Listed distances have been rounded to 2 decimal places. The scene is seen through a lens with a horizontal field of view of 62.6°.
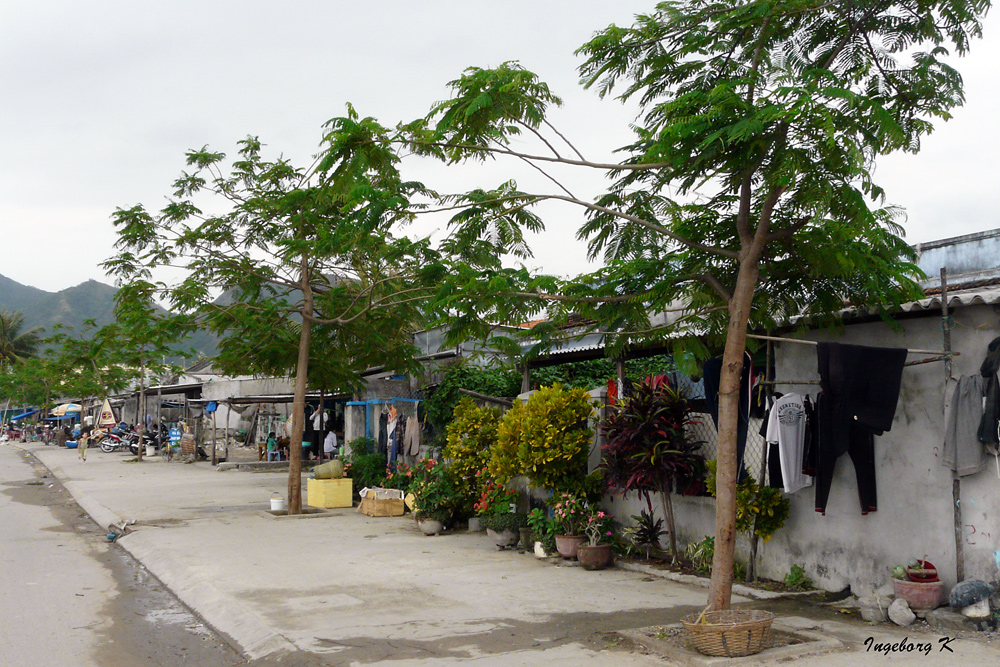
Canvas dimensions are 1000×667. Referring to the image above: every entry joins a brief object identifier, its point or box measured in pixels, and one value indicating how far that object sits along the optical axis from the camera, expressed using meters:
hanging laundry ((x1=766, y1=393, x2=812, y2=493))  8.02
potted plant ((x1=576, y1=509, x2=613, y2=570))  9.94
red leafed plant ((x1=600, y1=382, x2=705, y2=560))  9.30
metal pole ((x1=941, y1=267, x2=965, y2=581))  6.79
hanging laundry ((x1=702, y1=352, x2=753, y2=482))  8.81
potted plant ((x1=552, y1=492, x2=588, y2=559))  10.27
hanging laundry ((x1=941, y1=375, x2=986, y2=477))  6.70
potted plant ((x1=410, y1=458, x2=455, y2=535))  13.04
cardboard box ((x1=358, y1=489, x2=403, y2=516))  15.66
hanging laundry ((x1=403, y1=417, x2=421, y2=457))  16.30
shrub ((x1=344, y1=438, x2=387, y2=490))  17.44
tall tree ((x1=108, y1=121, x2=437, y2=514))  14.65
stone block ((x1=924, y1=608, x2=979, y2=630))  6.50
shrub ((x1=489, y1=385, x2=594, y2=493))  10.19
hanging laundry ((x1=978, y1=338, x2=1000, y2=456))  6.59
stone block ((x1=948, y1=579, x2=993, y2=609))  6.50
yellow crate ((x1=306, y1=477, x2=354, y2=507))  16.92
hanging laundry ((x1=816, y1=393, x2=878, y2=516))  7.58
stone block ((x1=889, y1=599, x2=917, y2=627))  6.77
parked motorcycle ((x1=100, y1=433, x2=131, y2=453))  41.00
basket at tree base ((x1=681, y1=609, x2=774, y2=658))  5.90
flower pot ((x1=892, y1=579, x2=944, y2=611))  6.75
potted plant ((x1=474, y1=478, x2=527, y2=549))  11.52
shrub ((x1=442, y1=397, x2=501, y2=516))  12.87
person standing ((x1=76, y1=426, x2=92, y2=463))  33.06
